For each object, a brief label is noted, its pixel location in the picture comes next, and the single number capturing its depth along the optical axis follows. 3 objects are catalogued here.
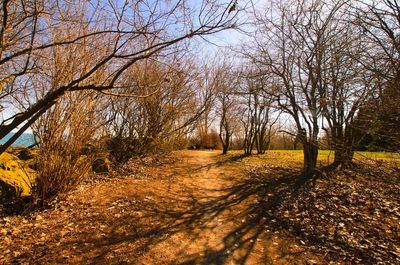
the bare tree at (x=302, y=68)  7.47
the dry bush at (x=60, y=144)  4.82
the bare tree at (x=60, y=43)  2.77
